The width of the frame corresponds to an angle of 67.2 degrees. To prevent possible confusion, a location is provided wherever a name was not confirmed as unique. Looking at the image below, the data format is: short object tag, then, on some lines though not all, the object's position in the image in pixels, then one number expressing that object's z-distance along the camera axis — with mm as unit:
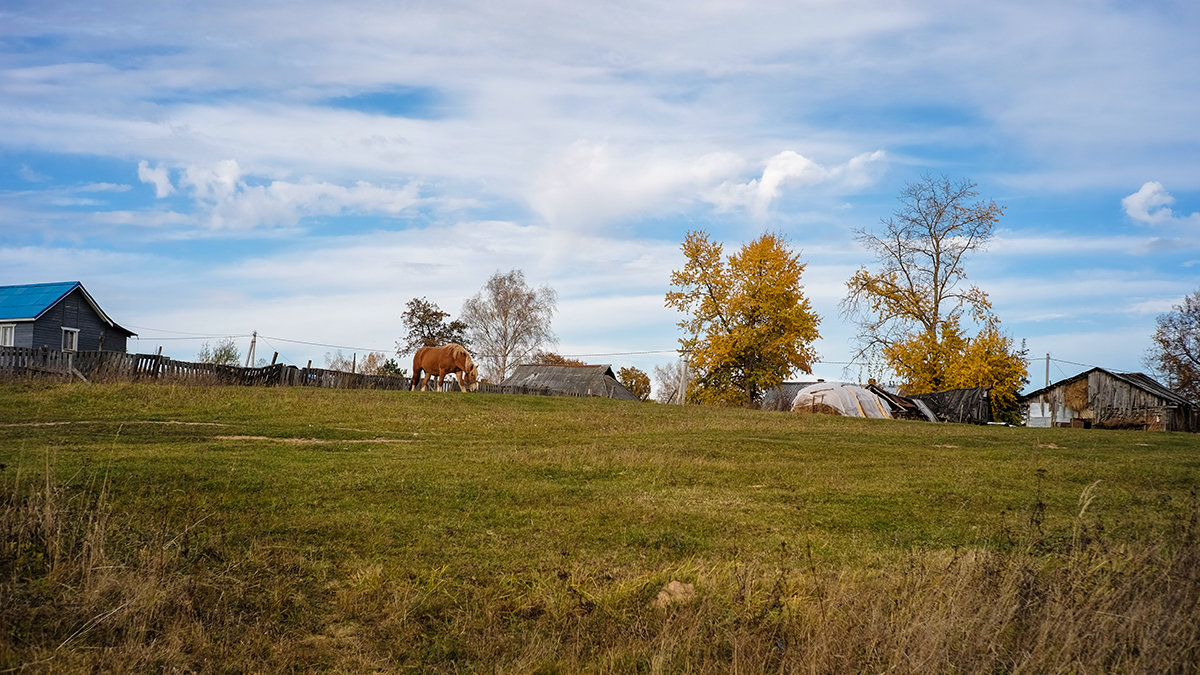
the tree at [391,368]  60453
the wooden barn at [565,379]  63750
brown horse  34688
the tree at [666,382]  89188
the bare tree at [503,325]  66438
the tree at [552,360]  74019
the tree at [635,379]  81000
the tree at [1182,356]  56312
